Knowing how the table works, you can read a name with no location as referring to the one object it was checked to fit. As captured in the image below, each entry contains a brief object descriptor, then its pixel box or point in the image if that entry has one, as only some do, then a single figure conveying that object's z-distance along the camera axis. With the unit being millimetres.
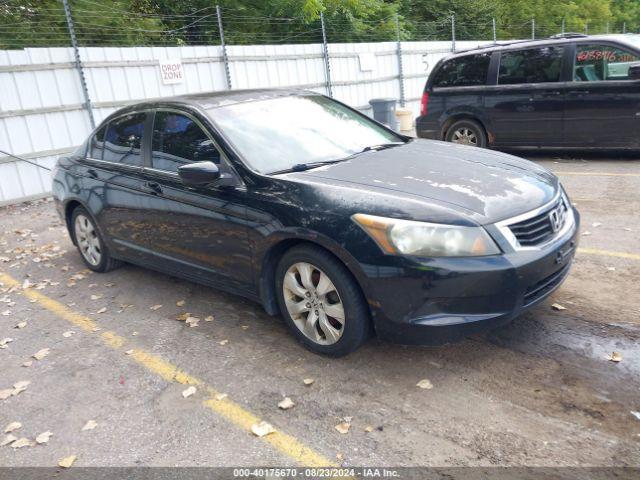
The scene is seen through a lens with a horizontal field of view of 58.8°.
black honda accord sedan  3117
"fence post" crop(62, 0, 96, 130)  9414
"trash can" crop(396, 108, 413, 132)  14633
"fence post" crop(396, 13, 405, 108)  15969
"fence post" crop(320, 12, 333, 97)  13797
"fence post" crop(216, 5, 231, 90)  11703
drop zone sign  10664
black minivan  8109
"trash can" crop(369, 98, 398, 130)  13438
